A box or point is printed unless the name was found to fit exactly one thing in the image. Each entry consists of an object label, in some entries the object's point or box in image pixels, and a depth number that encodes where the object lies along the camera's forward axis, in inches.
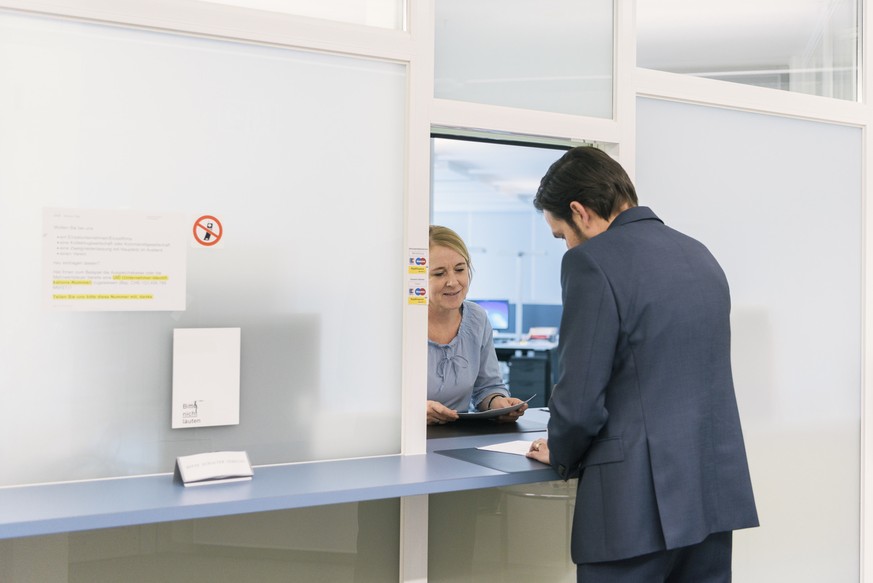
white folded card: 70.3
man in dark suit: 67.2
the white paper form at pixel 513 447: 86.2
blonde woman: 125.2
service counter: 60.2
